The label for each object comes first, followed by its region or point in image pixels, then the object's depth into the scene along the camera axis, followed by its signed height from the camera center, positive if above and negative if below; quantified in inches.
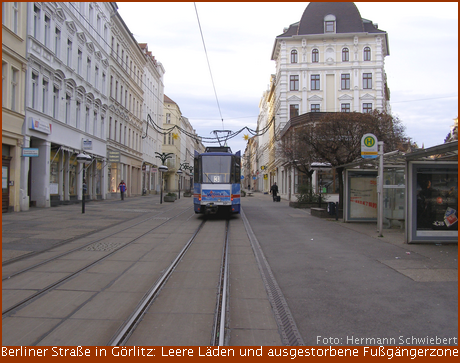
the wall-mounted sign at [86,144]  1163.3 +125.1
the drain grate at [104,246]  424.8 -65.2
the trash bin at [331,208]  812.7 -36.7
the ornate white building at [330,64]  1946.4 +621.1
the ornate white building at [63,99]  871.7 +230.4
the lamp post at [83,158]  852.6 +61.8
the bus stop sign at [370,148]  538.0 +57.3
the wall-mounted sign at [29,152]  801.6 +68.9
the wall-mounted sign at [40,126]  840.0 +132.5
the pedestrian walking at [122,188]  1370.6 -1.6
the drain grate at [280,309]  182.9 -67.4
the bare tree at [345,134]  762.8 +109.5
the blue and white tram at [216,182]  730.8 +12.0
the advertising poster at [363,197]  712.4 -11.7
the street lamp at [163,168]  1394.9 +69.8
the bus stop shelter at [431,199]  456.1 -8.7
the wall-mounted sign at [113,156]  1408.7 +111.0
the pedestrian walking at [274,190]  1558.6 -2.6
